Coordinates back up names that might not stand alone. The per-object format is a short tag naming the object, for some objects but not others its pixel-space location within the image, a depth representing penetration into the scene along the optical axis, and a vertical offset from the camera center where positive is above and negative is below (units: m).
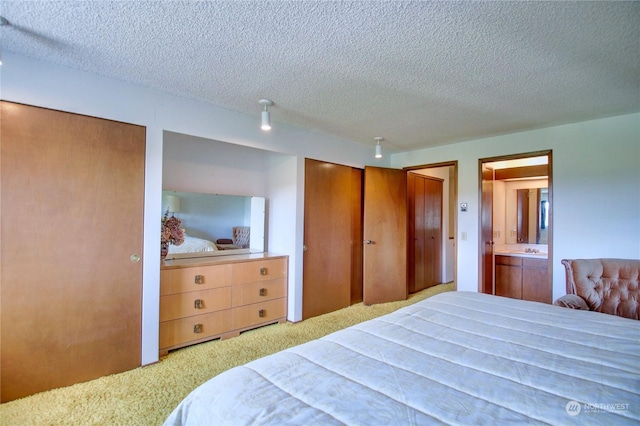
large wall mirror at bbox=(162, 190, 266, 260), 3.13 -0.08
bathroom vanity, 3.86 -0.76
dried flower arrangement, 2.75 -0.16
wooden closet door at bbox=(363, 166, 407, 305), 4.29 -0.28
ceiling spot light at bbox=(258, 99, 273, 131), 2.73 +0.90
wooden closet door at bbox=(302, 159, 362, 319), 3.67 -0.26
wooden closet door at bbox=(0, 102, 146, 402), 1.96 -0.24
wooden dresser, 2.67 -0.81
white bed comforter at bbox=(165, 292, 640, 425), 0.90 -0.59
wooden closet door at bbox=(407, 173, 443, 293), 4.88 -0.24
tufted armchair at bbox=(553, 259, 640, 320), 2.49 -0.58
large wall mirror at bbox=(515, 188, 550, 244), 4.31 +0.05
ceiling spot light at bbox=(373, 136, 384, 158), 3.92 +0.91
